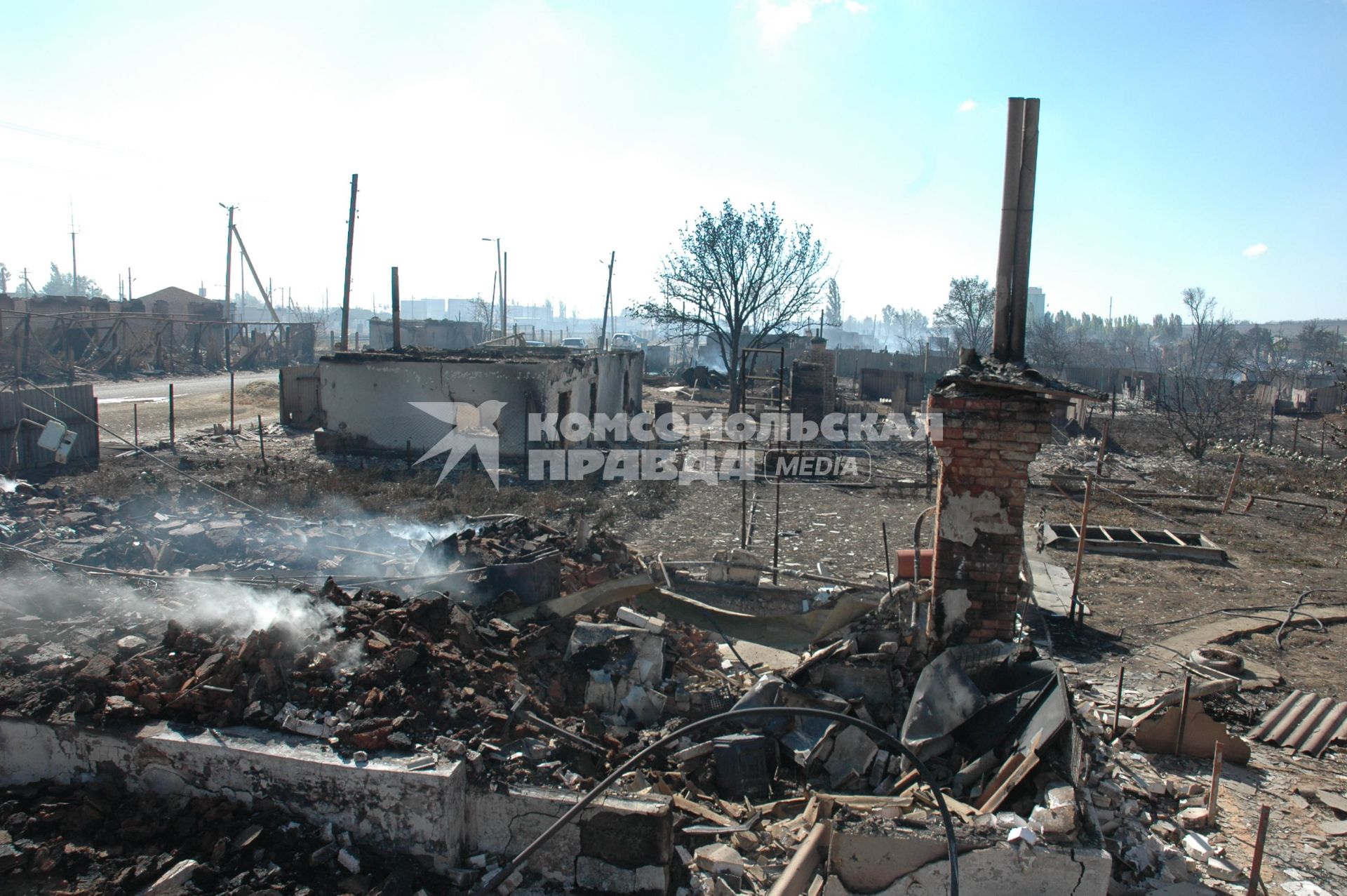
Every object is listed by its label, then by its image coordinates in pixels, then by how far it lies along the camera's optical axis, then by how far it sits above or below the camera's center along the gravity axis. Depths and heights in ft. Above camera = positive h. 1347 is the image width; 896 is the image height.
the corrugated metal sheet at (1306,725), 16.81 -7.42
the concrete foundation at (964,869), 10.42 -6.62
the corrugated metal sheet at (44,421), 38.29 -3.35
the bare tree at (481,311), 185.37 +16.17
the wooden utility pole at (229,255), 124.36 +18.03
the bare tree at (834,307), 221.23 +23.68
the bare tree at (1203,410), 61.87 -1.17
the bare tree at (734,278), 79.82 +11.01
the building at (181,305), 127.34 +10.28
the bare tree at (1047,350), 109.40 +6.86
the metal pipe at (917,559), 17.81 -4.13
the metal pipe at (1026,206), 16.21 +3.94
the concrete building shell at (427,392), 47.57 -1.32
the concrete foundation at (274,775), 11.71 -6.59
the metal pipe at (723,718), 9.11 -5.02
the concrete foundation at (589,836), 11.54 -7.14
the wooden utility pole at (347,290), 69.51 +7.29
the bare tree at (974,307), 119.34 +13.14
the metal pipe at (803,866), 9.94 -6.53
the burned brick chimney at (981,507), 15.15 -2.43
